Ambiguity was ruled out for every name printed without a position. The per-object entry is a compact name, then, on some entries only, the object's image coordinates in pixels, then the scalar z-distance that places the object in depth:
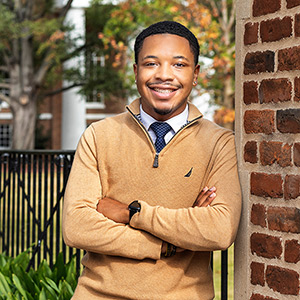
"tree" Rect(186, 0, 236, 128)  24.48
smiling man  3.85
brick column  3.97
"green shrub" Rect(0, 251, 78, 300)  6.18
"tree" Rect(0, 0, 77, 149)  34.39
